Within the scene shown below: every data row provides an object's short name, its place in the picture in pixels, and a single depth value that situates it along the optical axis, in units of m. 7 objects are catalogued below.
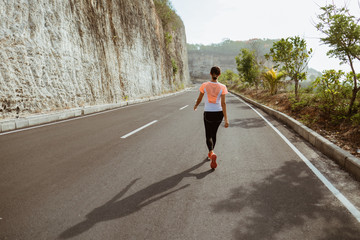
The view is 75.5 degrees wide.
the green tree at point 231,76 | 48.62
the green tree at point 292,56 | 12.79
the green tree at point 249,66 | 24.75
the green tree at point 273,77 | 17.06
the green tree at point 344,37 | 6.48
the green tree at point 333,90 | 7.51
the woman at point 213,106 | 4.33
